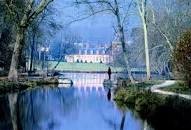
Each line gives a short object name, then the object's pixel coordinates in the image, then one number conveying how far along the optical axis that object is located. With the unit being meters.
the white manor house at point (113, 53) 149.46
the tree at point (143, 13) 53.68
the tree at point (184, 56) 29.14
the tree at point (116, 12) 51.03
